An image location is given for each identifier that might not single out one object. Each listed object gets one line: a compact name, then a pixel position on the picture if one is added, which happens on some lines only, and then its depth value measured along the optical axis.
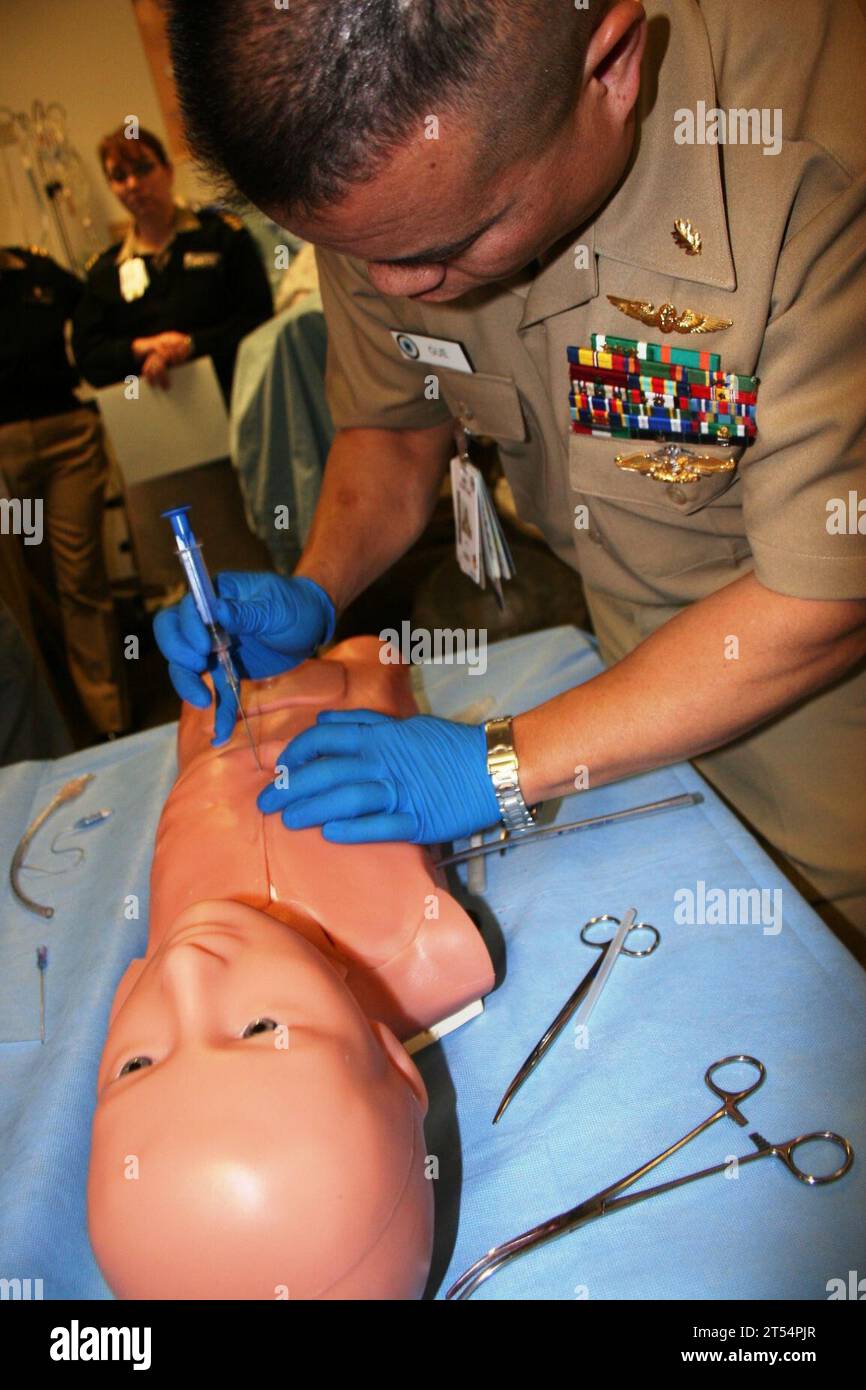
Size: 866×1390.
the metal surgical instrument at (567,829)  1.36
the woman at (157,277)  3.67
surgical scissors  1.10
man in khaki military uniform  0.92
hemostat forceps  0.93
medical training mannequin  0.84
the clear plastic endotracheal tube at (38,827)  1.50
